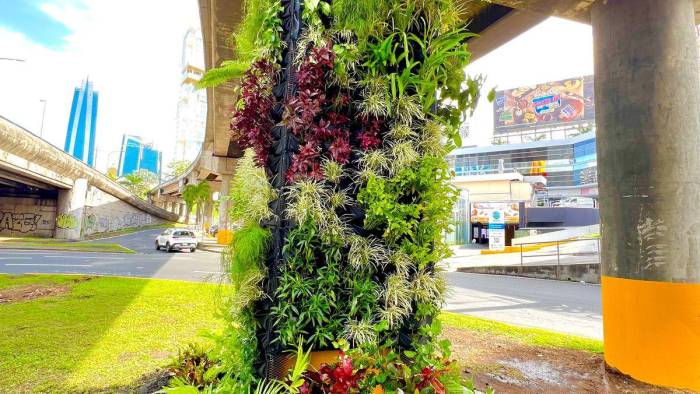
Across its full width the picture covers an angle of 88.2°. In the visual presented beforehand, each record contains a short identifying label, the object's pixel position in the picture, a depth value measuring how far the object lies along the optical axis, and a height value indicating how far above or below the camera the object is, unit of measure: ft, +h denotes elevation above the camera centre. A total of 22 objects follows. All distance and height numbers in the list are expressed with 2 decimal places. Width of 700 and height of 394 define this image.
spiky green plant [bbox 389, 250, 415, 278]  7.74 -0.60
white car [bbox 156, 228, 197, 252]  66.69 -2.43
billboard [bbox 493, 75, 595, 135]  189.57 +72.76
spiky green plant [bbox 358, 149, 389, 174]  7.79 +1.56
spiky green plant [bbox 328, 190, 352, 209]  7.72 +0.71
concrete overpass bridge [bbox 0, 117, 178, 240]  63.05 +7.68
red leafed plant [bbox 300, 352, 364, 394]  6.57 -2.75
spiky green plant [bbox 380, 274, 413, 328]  7.50 -1.37
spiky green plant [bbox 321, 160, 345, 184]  7.72 +1.33
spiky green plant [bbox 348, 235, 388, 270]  7.57 -0.43
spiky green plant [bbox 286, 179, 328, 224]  7.34 +0.60
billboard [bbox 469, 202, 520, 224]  74.25 +5.91
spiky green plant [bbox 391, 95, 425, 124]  8.04 +2.79
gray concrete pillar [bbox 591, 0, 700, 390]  12.17 +1.67
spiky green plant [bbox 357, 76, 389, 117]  7.86 +2.96
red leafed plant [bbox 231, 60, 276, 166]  8.21 +2.74
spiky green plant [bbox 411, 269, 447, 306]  7.86 -1.15
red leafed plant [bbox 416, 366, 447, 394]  7.06 -2.87
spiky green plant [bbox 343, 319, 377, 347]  7.27 -2.02
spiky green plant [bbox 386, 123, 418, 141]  7.99 +2.25
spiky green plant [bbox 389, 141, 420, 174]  7.76 +1.68
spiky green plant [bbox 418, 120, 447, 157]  8.11 +2.12
